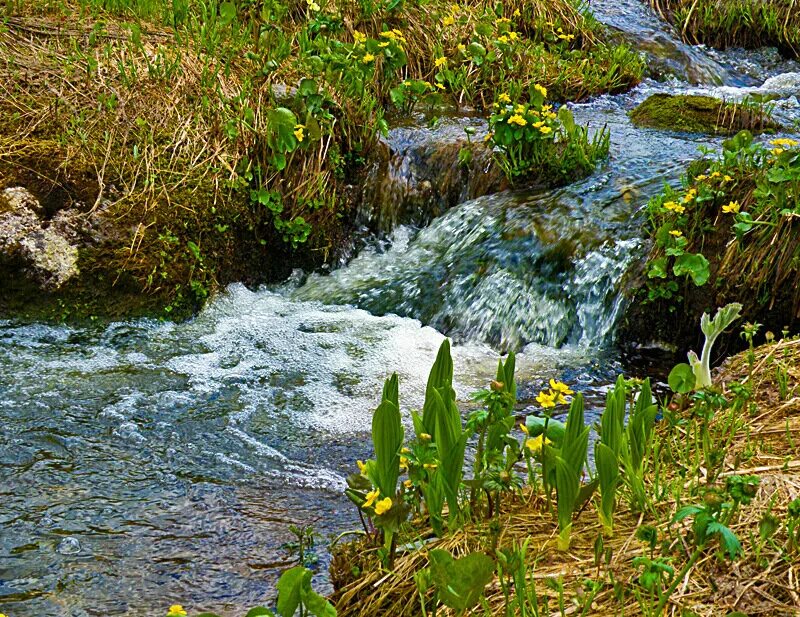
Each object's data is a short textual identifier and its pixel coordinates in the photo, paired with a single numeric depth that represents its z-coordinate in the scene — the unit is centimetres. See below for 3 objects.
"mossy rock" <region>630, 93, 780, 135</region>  674
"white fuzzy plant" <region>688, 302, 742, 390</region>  295
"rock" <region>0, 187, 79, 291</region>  509
